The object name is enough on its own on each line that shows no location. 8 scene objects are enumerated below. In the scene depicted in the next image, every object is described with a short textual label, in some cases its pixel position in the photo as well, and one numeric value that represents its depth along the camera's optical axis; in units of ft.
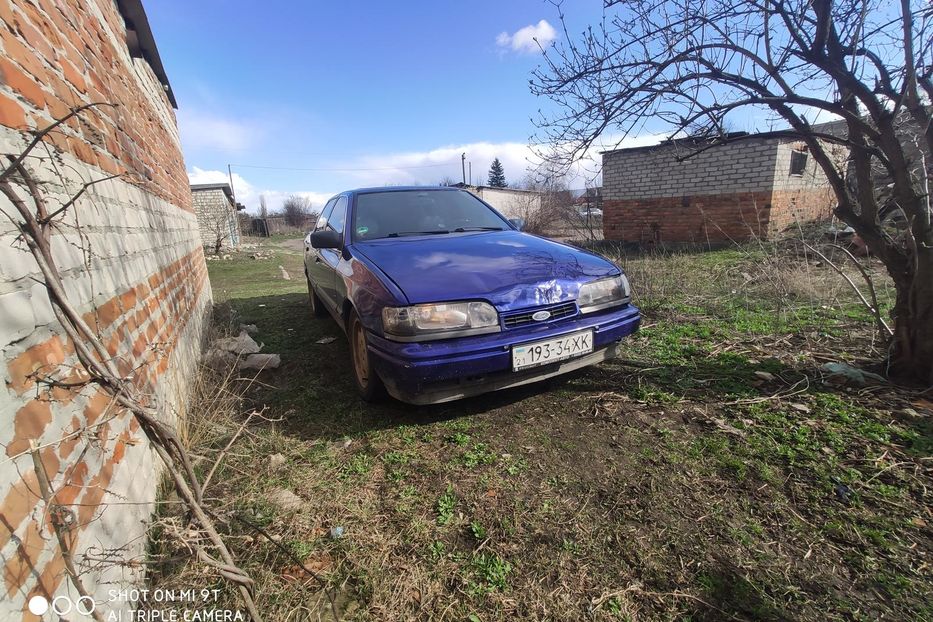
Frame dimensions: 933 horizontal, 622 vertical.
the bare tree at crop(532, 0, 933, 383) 7.61
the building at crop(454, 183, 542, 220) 75.56
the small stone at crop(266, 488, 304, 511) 5.97
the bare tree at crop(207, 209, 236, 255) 57.81
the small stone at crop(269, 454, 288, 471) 6.97
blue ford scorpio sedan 7.20
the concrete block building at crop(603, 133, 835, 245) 29.96
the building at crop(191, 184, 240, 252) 60.08
